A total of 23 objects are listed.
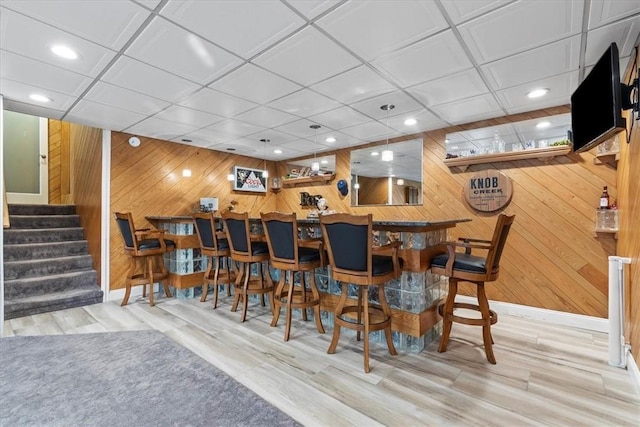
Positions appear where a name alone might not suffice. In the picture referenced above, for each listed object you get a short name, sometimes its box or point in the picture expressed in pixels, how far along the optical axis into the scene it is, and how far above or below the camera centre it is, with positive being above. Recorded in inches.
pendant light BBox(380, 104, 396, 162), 128.6 +47.4
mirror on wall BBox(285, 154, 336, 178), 216.5 +38.6
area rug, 66.7 -46.1
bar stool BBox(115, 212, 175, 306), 145.3 -18.1
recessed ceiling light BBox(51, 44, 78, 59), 82.4 +48.1
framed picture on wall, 225.0 +28.1
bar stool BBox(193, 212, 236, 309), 139.2 -14.6
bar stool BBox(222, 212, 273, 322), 122.5 -15.0
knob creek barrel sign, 140.0 +11.0
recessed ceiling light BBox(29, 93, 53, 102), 116.5 +48.9
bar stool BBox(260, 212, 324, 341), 103.3 -15.7
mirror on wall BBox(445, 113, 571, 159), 132.3 +38.2
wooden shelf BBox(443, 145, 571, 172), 124.4 +26.2
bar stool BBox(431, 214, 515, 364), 87.4 -18.6
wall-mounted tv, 66.3 +28.0
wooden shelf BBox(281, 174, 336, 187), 212.5 +26.6
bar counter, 95.7 -26.8
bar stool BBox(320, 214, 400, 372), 82.5 -15.0
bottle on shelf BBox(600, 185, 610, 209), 114.3 +4.4
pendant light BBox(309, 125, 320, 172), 159.3 +47.0
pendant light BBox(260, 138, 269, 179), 186.2 +47.6
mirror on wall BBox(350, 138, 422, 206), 172.7 +24.7
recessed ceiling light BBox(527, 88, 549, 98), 112.0 +46.9
